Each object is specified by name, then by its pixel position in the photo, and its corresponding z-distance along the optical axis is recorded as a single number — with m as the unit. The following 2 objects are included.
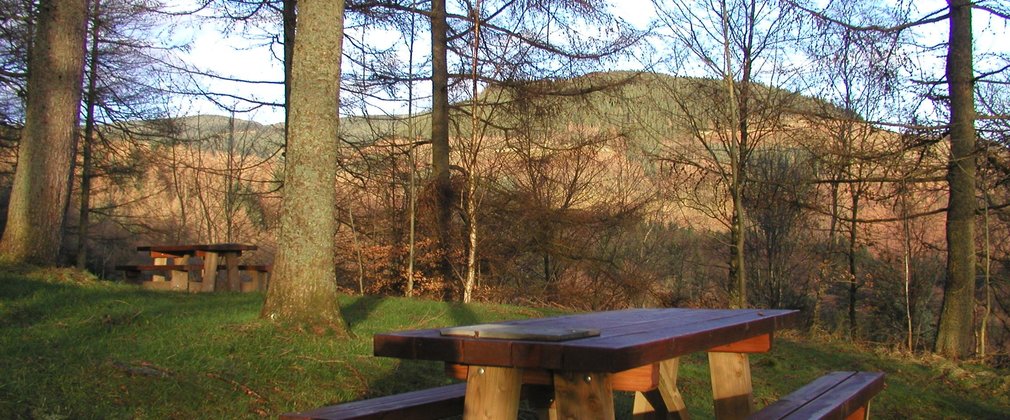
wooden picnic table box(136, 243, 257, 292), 11.03
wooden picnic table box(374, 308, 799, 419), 2.67
